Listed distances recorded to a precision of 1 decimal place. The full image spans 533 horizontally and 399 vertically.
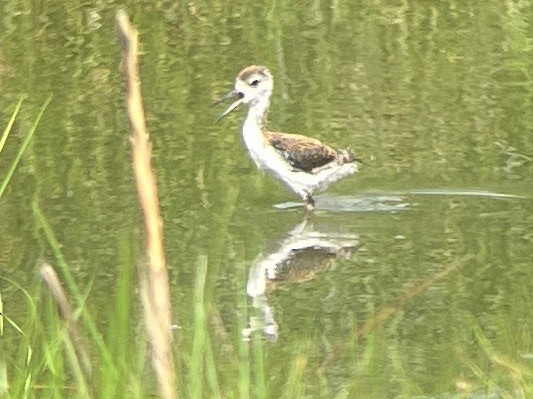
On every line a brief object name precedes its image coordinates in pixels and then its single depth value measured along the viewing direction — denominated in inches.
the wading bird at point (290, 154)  594.2
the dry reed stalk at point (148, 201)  179.8
